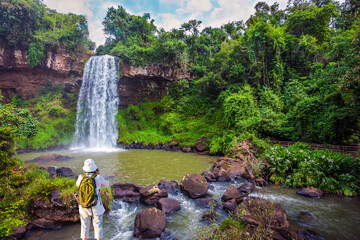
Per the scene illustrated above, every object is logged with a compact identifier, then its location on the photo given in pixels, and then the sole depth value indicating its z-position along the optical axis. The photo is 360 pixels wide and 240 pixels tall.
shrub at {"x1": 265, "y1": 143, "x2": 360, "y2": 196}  6.29
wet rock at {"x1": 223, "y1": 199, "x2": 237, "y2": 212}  5.03
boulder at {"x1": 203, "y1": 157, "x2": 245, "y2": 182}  8.06
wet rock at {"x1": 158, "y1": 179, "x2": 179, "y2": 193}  6.55
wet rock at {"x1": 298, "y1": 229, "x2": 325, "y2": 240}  3.78
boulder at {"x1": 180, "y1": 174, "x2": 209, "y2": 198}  6.09
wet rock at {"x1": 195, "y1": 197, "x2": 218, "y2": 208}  5.48
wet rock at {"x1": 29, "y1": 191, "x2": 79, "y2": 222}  4.31
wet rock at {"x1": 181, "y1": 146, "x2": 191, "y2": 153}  15.82
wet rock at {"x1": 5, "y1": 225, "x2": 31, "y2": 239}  3.62
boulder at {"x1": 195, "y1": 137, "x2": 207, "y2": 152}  15.33
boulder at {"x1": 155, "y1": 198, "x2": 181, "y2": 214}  5.15
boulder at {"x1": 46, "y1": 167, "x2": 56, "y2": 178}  8.07
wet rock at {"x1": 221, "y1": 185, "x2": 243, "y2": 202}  5.48
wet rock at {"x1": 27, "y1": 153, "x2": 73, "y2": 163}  11.83
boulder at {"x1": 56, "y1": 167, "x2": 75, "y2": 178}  8.22
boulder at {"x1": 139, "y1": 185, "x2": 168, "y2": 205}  5.61
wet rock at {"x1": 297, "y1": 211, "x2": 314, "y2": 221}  4.75
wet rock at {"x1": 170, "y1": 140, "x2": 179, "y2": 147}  17.34
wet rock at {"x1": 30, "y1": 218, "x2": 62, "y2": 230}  4.17
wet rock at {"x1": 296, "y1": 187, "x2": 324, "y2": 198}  6.10
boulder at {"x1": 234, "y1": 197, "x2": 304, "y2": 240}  3.59
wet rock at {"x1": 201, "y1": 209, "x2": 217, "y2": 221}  4.64
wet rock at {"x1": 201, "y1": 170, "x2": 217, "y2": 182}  7.86
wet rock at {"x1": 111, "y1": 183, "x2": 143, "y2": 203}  5.82
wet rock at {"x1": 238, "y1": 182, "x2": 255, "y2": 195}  6.43
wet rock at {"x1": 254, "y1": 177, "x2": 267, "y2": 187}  7.31
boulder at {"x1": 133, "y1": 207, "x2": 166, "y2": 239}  4.02
